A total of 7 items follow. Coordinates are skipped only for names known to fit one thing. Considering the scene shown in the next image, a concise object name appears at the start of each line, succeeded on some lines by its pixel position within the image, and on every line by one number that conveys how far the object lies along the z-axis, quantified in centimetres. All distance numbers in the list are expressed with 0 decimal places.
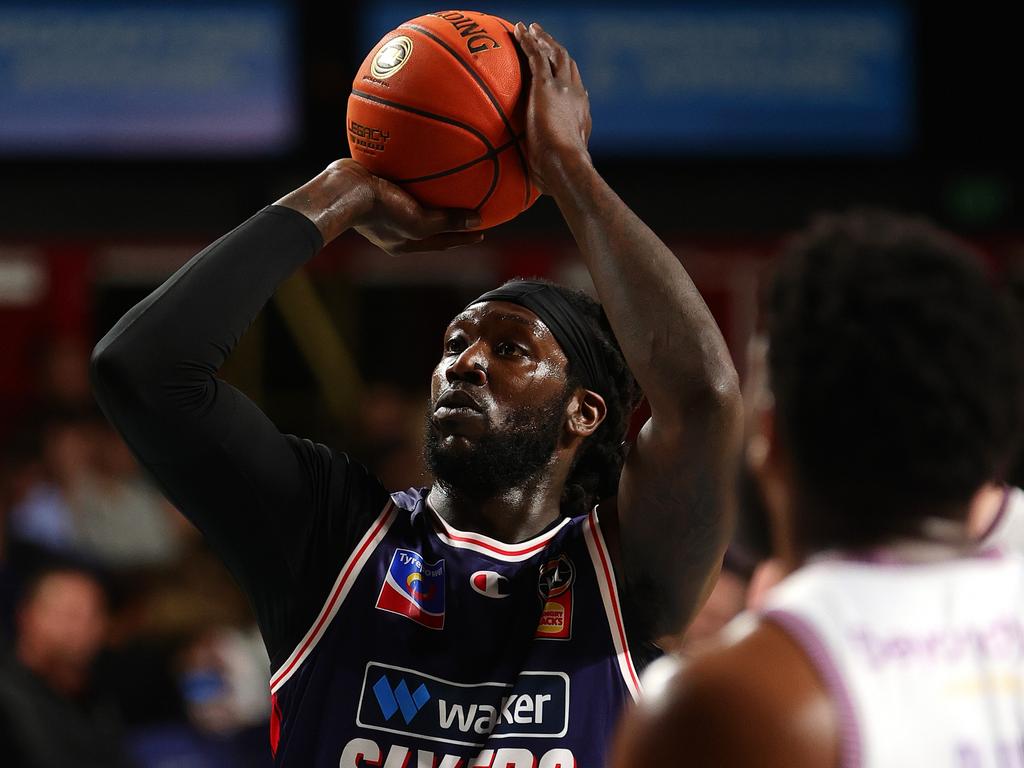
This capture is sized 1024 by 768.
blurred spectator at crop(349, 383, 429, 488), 1367
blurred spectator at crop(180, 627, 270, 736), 1110
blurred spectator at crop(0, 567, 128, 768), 963
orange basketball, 544
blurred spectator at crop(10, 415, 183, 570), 1423
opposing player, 280
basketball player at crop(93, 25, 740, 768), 475
